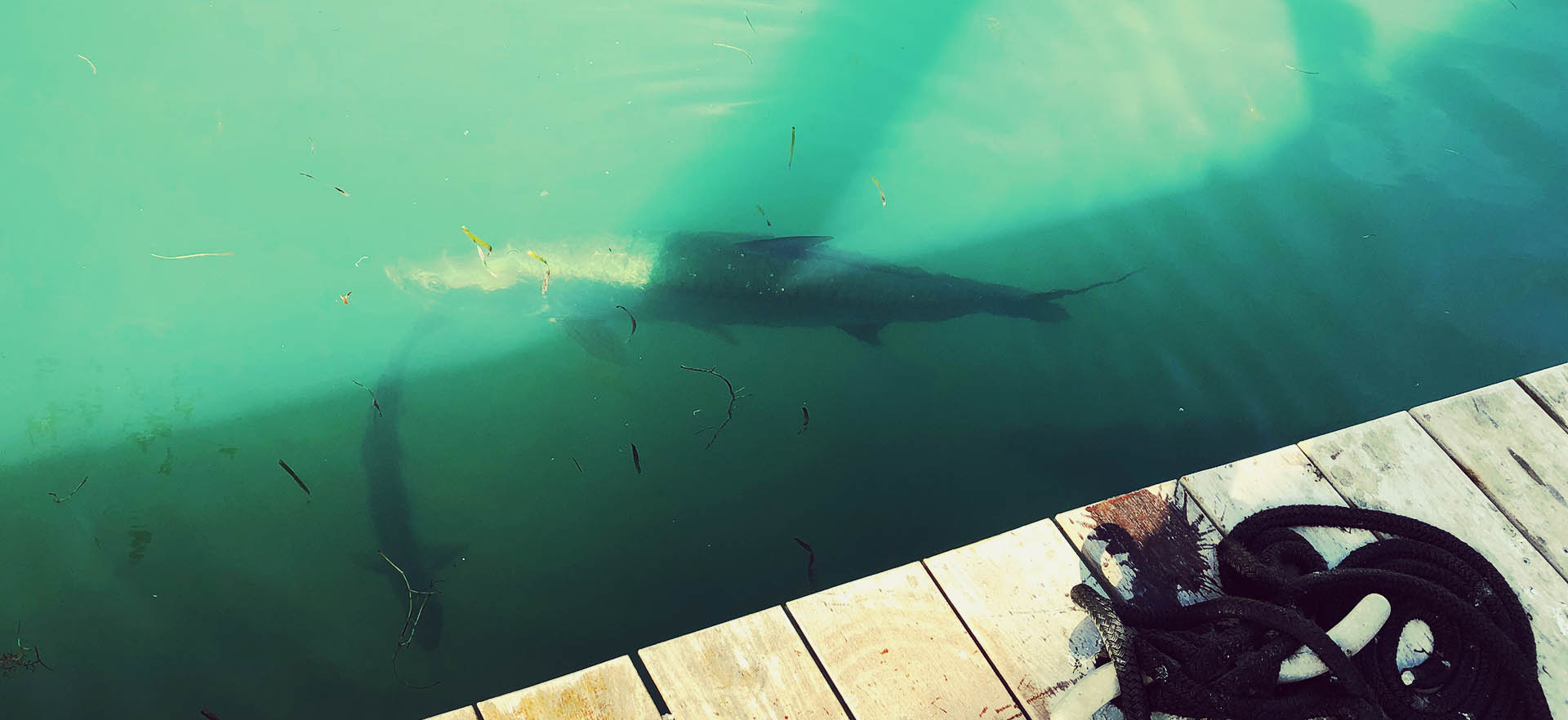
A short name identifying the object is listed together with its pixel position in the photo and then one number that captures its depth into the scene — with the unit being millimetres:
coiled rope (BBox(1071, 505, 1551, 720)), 1610
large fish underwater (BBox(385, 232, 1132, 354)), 3525
